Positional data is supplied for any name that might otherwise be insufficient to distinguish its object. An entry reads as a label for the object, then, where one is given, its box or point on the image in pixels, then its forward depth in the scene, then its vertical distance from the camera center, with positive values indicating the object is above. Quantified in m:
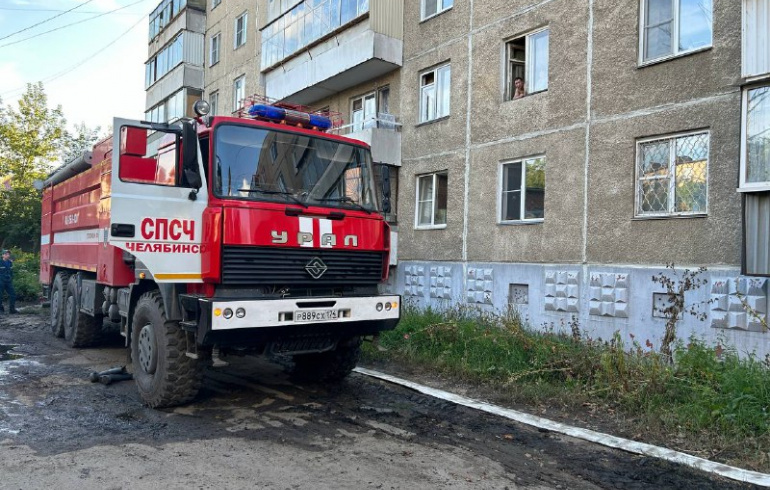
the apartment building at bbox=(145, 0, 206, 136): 24.05 +8.16
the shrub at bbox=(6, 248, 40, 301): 16.70 -0.97
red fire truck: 5.54 +0.14
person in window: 11.26 +3.30
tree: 30.84 +5.72
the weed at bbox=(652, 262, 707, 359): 7.16 -0.31
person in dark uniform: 14.42 -0.94
